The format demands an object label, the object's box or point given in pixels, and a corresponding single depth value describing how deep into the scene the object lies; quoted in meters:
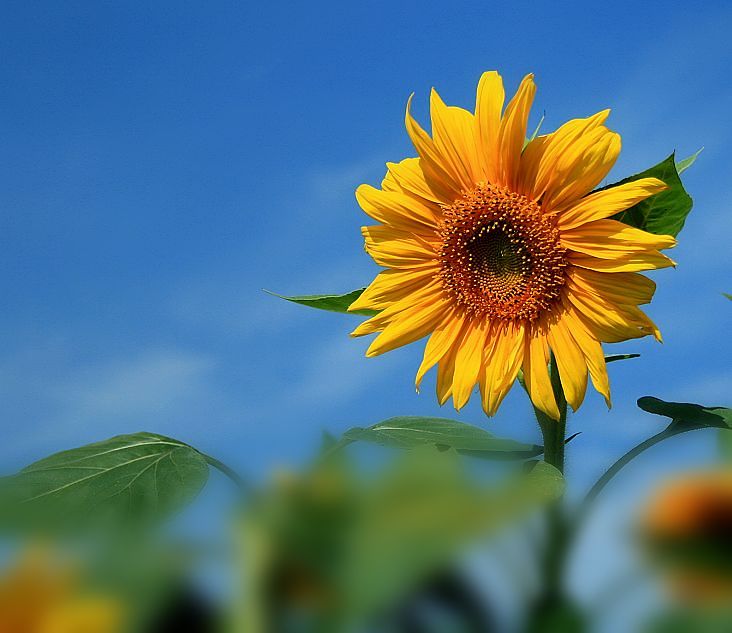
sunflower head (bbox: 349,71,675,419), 1.06
